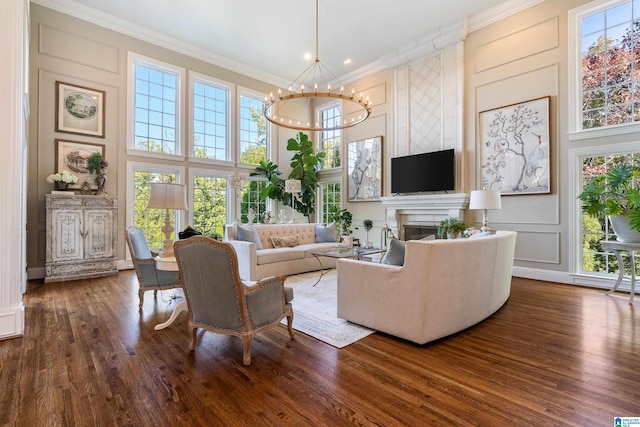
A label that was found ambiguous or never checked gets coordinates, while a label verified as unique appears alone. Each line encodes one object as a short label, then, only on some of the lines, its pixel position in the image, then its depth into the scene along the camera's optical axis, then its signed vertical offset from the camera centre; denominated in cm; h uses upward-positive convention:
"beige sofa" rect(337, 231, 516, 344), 251 -64
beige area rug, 277 -105
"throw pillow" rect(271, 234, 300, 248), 556 -47
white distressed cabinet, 494 -35
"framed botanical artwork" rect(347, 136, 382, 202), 758 +113
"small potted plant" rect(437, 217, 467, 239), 577 -23
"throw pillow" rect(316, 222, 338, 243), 629 -36
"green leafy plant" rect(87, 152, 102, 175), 557 +91
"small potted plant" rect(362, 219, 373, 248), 669 -19
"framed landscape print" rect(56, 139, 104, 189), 541 +99
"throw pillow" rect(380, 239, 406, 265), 278 -34
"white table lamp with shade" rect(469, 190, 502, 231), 439 +22
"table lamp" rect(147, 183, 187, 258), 313 +17
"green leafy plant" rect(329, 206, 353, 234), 731 -12
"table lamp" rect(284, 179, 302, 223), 701 +64
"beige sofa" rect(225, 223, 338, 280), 475 -60
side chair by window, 353 -61
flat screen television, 620 +89
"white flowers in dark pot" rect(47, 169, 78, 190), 513 +58
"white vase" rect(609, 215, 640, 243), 384 -19
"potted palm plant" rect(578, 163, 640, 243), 367 +18
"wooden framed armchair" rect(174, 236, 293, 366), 225 -59
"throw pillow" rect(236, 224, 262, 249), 502 -31
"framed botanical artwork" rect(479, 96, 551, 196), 516 +116
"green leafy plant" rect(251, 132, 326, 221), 800 +107
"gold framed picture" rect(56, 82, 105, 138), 545 +187
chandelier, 795 +359
